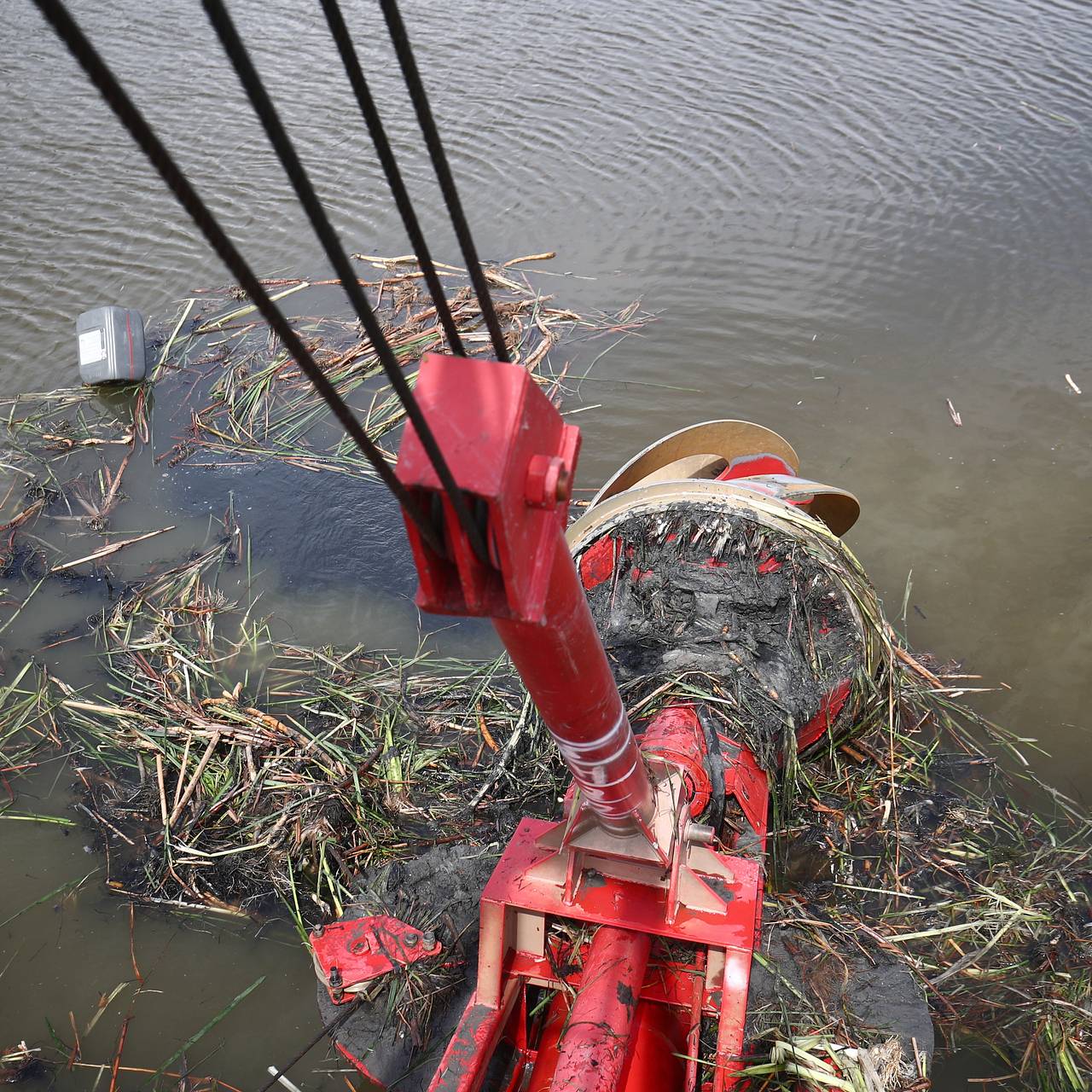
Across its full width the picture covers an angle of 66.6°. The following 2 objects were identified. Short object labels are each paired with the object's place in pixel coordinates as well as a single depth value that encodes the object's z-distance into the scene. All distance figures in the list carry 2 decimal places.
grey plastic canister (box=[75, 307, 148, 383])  6.83
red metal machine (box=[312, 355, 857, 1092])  1.40
